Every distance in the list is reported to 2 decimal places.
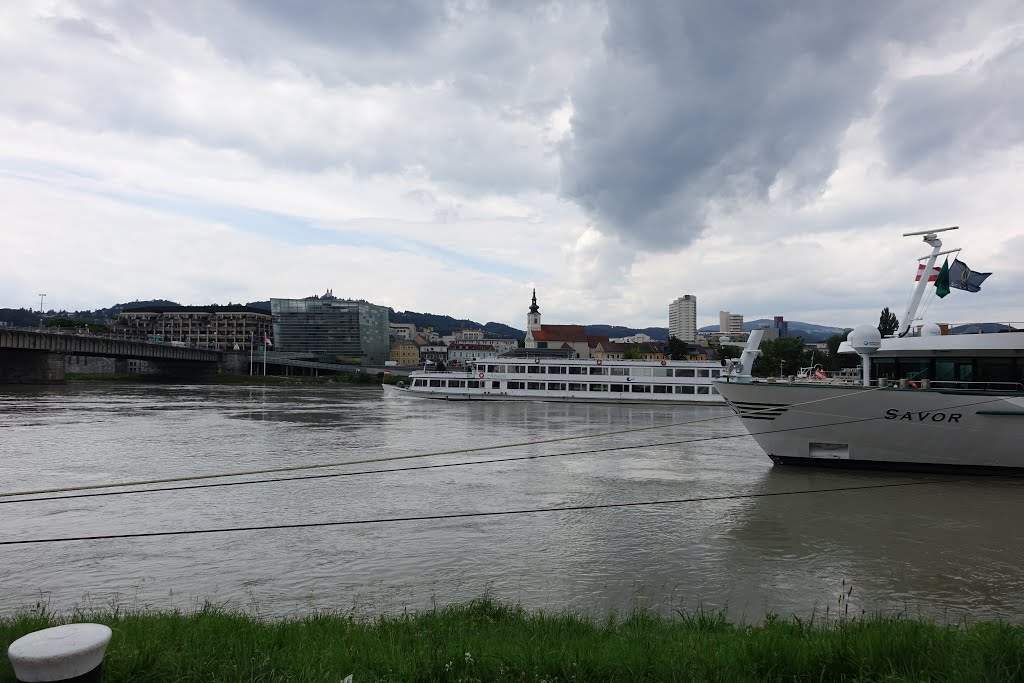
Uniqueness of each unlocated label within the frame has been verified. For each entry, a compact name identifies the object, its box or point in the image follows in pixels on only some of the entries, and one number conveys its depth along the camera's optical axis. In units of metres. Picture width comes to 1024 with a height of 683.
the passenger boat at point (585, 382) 62.86
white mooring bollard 3.71
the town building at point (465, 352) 185.00
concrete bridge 72.88
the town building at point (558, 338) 175.75
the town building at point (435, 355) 194.07
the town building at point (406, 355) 192.25
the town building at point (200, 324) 185.25
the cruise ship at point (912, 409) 18.19
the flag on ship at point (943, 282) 20.75
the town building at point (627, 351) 154.24
